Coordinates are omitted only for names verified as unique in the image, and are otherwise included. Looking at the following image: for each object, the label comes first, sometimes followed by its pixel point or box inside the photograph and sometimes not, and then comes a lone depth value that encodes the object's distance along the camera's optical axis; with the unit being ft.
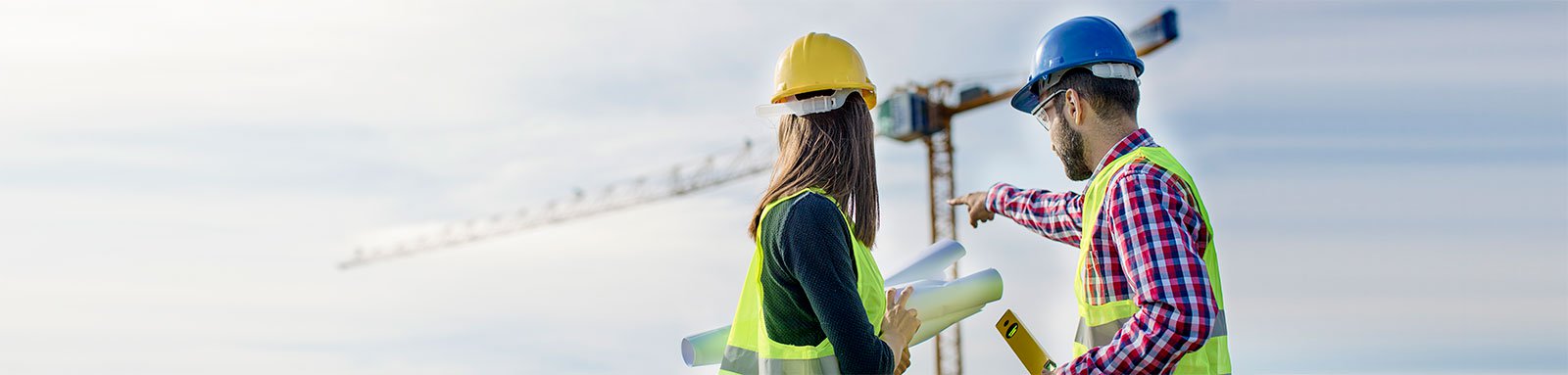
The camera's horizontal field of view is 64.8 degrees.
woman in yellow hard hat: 9.76
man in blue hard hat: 9.11
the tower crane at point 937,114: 127.24
